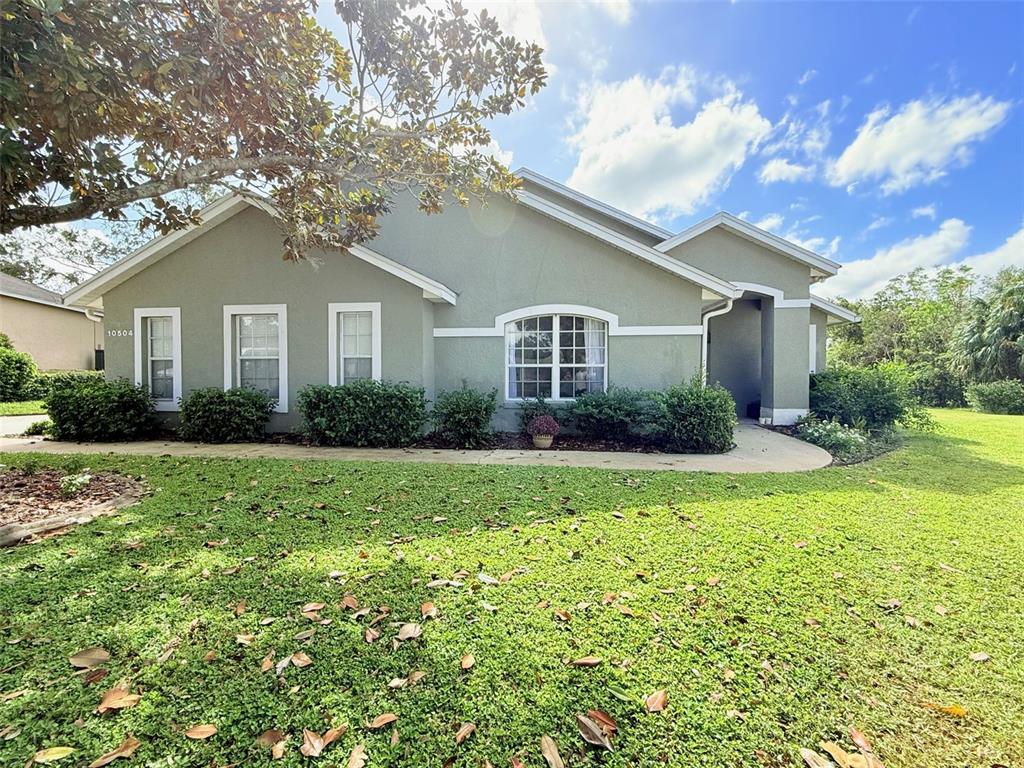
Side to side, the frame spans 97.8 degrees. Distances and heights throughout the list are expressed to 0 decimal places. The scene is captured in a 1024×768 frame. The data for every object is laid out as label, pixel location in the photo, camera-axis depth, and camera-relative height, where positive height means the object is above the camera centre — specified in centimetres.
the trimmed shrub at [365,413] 936 -71
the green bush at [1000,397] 1962 -72
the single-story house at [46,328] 2158 +264
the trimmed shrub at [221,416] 971 -81
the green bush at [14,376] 1825 +10
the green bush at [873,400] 1180 -53
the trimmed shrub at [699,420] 890 -79
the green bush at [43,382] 1895 -15
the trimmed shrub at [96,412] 982 -73
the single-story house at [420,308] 1013 +168
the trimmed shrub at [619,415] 948 -76
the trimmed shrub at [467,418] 938 -81
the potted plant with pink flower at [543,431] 944 -108
